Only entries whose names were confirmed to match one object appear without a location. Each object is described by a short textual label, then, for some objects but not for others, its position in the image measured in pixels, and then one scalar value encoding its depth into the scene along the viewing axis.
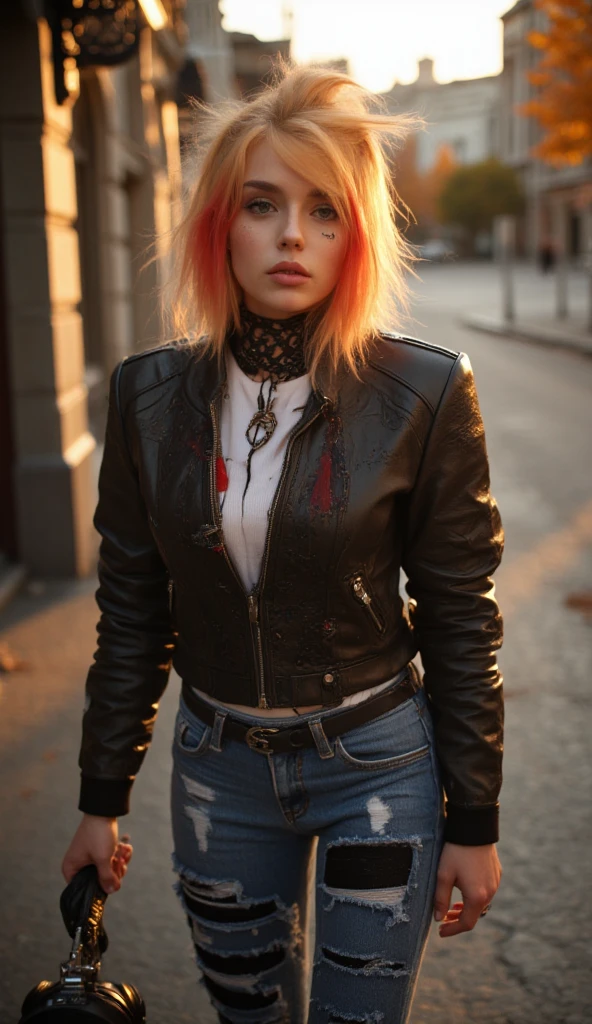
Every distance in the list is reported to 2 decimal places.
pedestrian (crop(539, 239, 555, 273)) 51.31
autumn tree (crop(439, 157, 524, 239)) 74.94
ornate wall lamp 6.68
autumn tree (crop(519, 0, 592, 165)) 18.23
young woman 1.81
